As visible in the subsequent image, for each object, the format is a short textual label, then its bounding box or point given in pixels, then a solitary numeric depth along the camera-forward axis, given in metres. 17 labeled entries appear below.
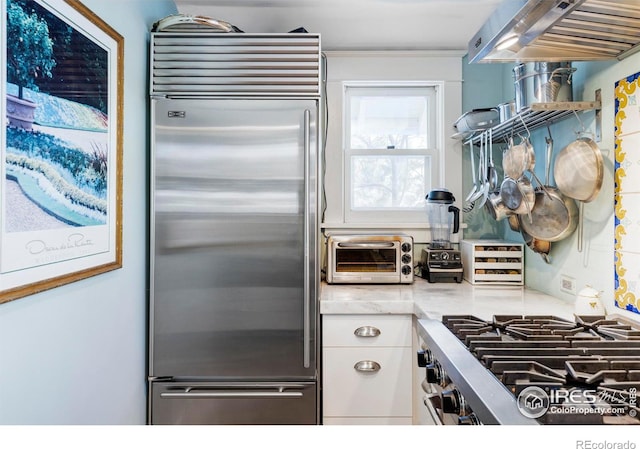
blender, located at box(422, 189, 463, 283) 2.24
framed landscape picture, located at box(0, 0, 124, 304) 0.99
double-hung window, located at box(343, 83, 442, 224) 2.56
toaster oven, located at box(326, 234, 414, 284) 2.17
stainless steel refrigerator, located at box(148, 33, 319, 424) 1.84
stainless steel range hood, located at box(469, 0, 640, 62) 1.08
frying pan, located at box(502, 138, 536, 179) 1.75
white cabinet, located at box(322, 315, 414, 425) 1.84
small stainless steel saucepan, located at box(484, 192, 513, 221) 1.93
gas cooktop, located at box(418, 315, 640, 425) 0.73
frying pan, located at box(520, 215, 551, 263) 1.89
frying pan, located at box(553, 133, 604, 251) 1.51
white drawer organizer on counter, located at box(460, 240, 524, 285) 2.16
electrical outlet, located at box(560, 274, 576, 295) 1.75
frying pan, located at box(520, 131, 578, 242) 1.68
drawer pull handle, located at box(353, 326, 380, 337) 1.83
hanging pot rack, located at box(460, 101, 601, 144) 1.53
